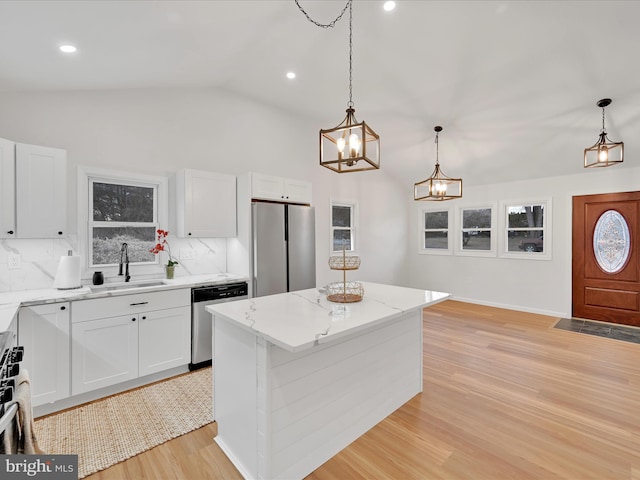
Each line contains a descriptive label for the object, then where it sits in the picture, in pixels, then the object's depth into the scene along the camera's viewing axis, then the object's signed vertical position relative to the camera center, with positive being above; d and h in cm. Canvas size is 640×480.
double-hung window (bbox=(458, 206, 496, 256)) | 586 +14
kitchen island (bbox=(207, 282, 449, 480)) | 164 -86
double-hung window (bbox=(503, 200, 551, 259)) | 526 +16
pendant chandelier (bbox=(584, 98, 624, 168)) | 316 +94
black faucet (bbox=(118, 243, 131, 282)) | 322 -20
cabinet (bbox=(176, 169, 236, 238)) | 341 +41
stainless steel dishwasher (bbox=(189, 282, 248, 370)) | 313 -86
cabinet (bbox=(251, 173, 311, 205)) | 370 +64
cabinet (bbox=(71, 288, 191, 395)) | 249 -86
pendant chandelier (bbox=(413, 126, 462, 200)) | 398 +67
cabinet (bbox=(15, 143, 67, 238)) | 247 +40
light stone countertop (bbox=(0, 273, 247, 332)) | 206 -45
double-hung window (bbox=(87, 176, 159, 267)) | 321 +22
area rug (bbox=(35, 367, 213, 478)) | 199 -136
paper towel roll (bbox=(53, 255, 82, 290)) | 268 -30
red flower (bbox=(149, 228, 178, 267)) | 340 -7
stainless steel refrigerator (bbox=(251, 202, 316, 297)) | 366 -11
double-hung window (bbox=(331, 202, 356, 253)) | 547 +24
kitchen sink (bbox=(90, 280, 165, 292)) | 290 -46
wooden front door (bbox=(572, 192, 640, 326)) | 455 -30
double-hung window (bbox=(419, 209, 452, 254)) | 654 +15
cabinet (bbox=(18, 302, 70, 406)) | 225 -82
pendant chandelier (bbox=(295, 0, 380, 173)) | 178 +59
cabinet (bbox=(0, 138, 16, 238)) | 236 +40
